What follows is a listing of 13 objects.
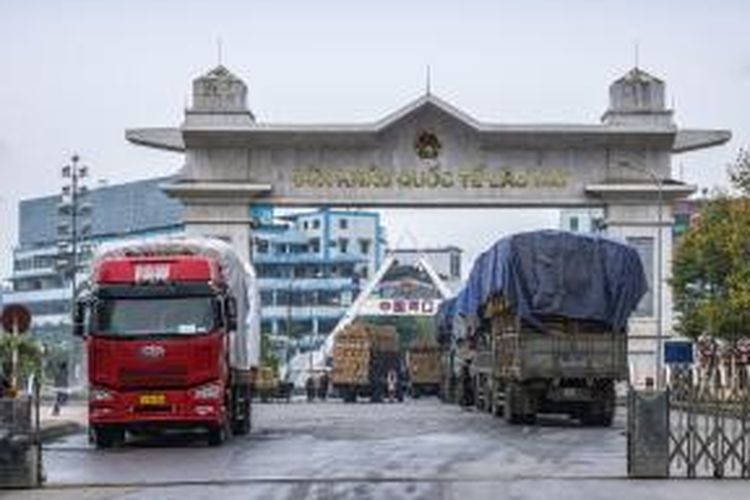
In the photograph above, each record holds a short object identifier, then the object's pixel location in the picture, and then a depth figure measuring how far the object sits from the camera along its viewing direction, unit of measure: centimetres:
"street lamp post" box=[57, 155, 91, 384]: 6012
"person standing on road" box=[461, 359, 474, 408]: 5006
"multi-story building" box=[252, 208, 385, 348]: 15750
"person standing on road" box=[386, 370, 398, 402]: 7200
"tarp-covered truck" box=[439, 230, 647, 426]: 3503
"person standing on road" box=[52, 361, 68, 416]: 4790
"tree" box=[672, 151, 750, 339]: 5528
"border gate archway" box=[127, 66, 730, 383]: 5491
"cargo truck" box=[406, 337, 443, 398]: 7688
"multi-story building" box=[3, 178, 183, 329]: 16050
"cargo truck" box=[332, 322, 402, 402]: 7212
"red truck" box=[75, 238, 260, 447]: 2794
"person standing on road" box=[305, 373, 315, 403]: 7881
